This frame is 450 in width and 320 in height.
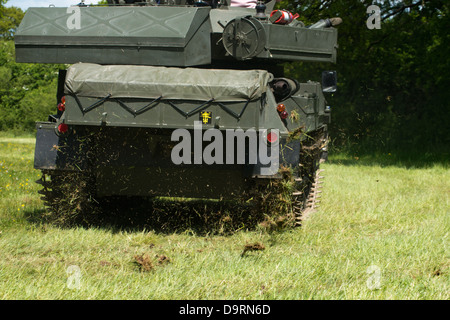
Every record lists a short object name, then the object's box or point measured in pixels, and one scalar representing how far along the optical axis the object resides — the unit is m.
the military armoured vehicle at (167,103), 11.69
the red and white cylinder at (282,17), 14.34
